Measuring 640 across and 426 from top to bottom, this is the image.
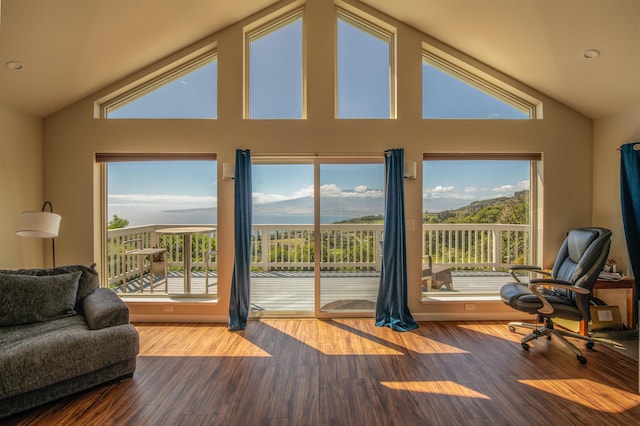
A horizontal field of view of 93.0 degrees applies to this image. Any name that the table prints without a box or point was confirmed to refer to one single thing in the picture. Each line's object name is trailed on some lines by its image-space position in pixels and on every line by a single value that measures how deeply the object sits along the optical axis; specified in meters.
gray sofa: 1.93
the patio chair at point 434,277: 3.76
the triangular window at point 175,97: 3.63
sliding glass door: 3.67
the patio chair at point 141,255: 3.85
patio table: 3.57
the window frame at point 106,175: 3.58
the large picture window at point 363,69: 3.65
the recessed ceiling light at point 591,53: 2.74
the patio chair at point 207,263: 3.85
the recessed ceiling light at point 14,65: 2.74
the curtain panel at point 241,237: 3.42
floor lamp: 2.81
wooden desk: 3.09
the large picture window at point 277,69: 3.65
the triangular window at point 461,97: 3.65
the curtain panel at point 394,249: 3.46
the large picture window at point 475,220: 3.72
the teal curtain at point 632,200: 3.10
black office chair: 2.66
